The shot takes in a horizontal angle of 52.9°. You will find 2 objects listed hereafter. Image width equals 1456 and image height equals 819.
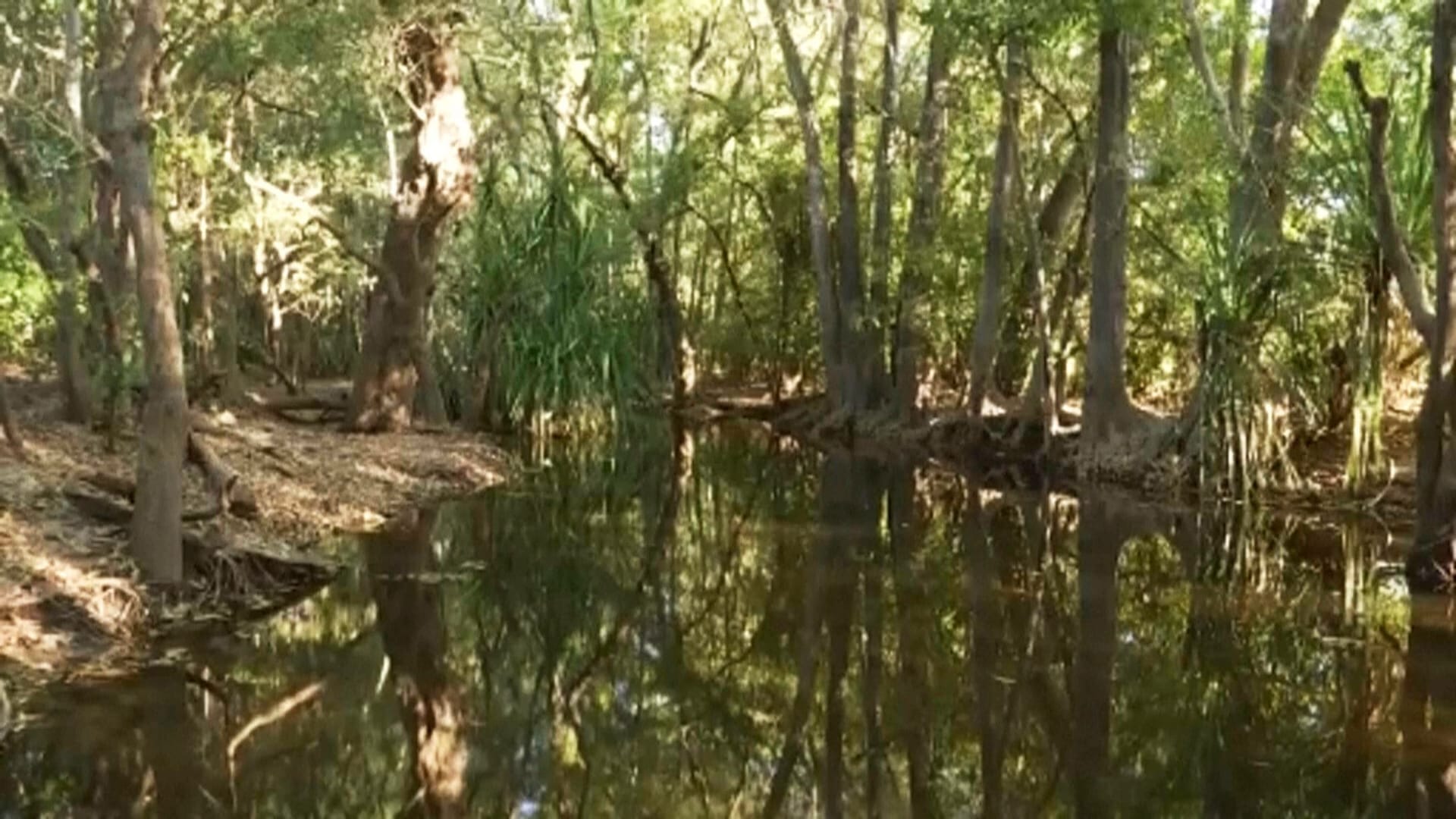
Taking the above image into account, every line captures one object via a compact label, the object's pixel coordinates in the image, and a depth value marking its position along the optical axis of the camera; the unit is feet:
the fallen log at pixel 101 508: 32.86
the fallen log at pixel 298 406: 64.44
